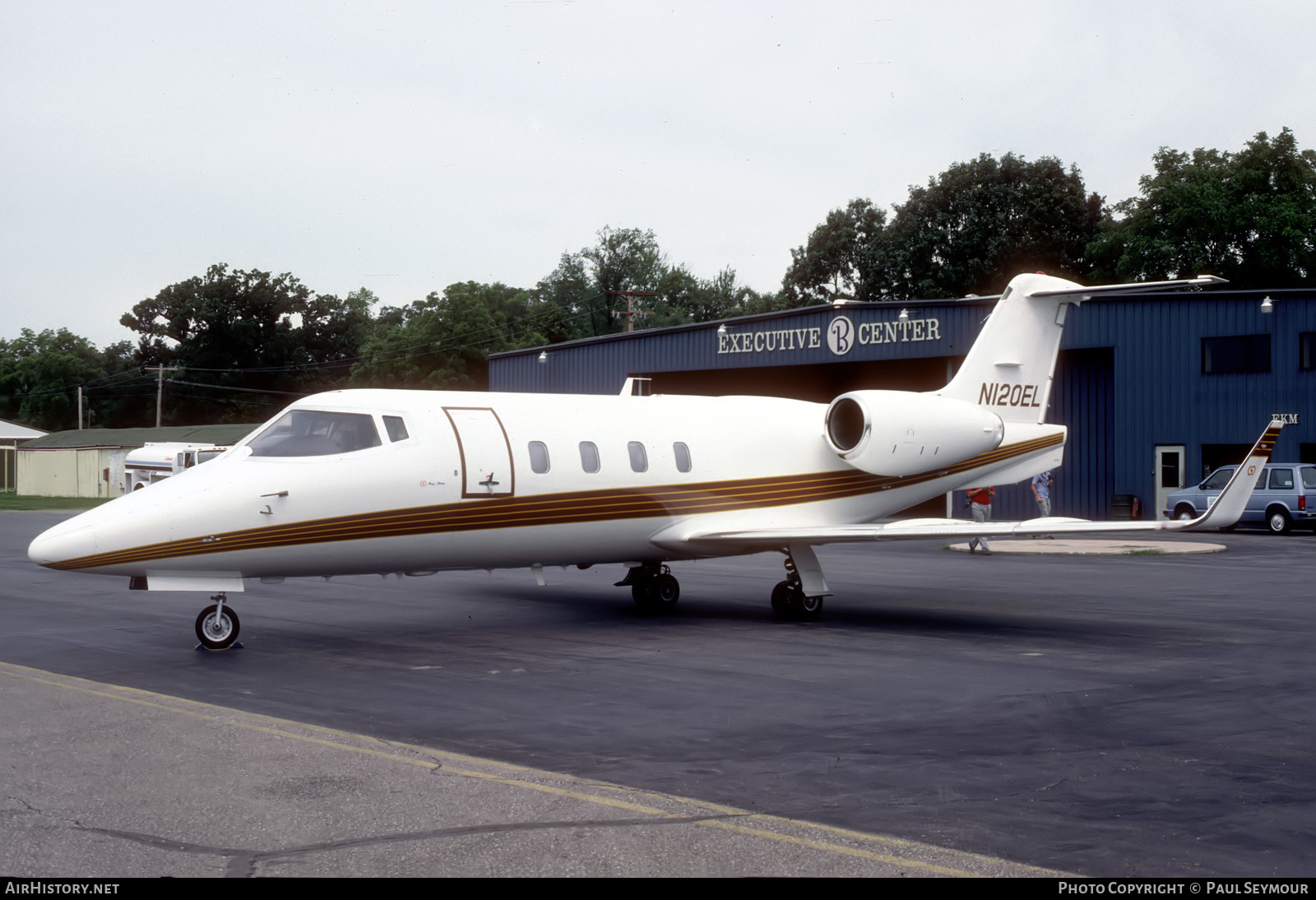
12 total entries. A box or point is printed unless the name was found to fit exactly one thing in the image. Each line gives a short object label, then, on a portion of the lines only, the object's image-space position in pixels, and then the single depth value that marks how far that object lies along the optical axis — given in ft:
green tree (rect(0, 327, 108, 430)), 366.84
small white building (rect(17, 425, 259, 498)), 233.76
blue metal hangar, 116.06
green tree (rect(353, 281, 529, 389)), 295.28
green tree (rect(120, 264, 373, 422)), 328.49
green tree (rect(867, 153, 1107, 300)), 212.02
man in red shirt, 88.38
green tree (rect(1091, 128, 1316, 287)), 187.21
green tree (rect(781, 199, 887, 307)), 235.20
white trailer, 189.47
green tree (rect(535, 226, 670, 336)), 343.26
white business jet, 40.40
